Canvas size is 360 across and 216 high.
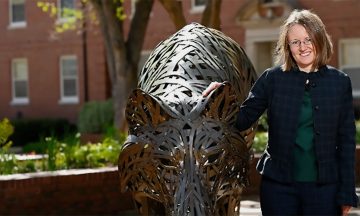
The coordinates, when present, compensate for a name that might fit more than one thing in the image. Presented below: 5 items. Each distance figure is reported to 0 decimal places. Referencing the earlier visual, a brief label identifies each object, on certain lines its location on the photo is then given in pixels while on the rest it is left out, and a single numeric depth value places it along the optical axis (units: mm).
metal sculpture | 5129
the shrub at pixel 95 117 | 27250
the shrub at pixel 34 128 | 30188
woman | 4898
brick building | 26422
